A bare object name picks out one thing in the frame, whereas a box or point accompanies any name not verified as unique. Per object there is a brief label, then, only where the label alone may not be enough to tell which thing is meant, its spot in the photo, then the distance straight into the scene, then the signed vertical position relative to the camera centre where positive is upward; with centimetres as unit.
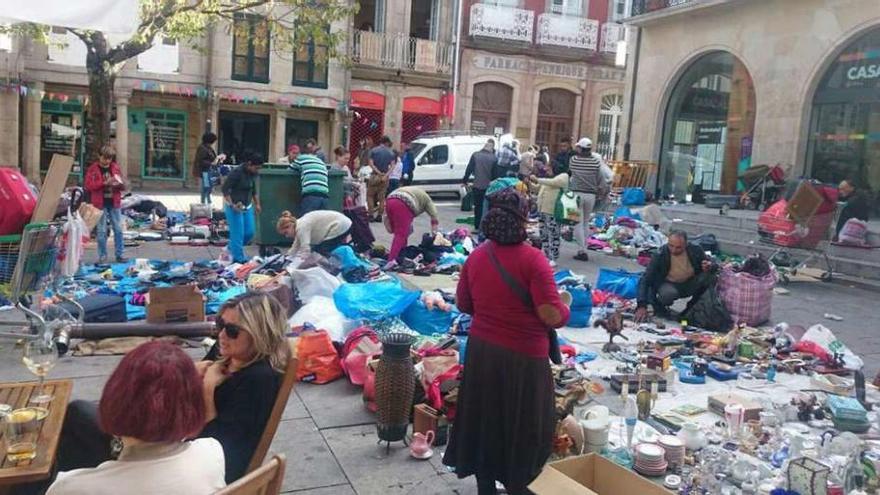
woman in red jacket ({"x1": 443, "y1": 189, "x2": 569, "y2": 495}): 354 -96
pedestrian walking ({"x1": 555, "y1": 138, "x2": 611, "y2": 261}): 1159 -14
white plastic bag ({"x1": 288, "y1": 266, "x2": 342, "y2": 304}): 732 -133
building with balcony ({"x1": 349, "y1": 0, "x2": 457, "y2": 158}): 2619 +300
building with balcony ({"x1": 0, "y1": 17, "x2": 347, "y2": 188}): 2148 +119
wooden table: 241 -110
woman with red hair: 210 -84
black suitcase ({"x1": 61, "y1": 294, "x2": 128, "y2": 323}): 657 -156
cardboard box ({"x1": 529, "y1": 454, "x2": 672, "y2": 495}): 350 -153
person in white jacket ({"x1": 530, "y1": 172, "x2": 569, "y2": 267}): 1088 -68
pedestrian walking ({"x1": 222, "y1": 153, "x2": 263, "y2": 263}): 1000 -73
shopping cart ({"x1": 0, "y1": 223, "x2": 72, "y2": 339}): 530 -97
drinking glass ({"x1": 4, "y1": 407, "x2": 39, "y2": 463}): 251 -108
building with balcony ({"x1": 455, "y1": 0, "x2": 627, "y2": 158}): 2730 +362
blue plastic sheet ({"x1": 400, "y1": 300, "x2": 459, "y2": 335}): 686 -150
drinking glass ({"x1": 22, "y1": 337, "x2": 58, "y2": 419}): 331 -102
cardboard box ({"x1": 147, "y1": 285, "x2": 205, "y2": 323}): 642 -144
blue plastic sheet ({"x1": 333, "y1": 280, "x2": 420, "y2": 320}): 660 -132
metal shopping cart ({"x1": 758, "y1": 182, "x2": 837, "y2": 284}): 1080 -60
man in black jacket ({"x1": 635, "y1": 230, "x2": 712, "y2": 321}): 801 -106
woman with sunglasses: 295 -95
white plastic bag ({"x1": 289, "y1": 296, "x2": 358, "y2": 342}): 638 -149
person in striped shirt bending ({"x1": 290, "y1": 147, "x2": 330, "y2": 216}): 1008 -49
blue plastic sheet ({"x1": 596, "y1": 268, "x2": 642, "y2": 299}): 905 -138
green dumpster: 1066 -73
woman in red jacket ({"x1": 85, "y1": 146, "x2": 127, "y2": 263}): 959 -72
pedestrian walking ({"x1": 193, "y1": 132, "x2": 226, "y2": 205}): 1474 -45
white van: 2072 -8
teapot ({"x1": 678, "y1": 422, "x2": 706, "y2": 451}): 465 -165
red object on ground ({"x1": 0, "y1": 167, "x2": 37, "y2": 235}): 537 -54
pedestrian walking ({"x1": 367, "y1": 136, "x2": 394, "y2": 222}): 1531 -47
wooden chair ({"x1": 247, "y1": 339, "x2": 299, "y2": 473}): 295 -110
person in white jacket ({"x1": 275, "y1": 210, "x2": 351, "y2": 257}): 847 -93
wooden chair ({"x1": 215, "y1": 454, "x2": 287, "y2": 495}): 197 -92
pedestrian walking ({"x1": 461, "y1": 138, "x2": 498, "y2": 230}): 1347 -17
